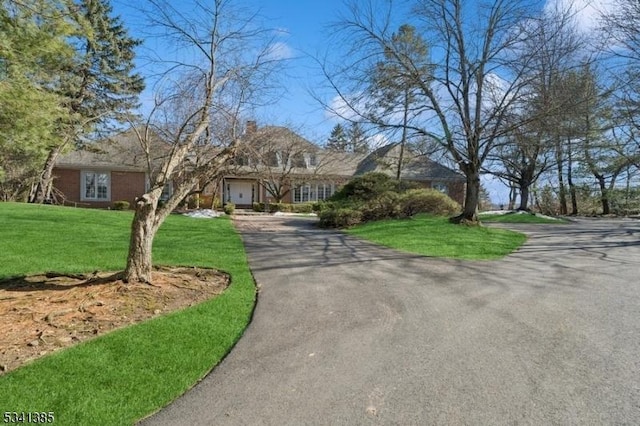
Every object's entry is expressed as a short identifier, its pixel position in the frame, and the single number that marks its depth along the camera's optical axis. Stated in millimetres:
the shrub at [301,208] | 30422
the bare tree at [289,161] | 26422
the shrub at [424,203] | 18734
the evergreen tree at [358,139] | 15304
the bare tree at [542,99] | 13094
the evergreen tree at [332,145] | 31031
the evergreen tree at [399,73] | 14352
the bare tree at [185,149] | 6168
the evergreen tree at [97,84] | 18567
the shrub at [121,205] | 27062
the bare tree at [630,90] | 14734
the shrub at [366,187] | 18938
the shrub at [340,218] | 17141
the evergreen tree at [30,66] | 6945
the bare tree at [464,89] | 14109
